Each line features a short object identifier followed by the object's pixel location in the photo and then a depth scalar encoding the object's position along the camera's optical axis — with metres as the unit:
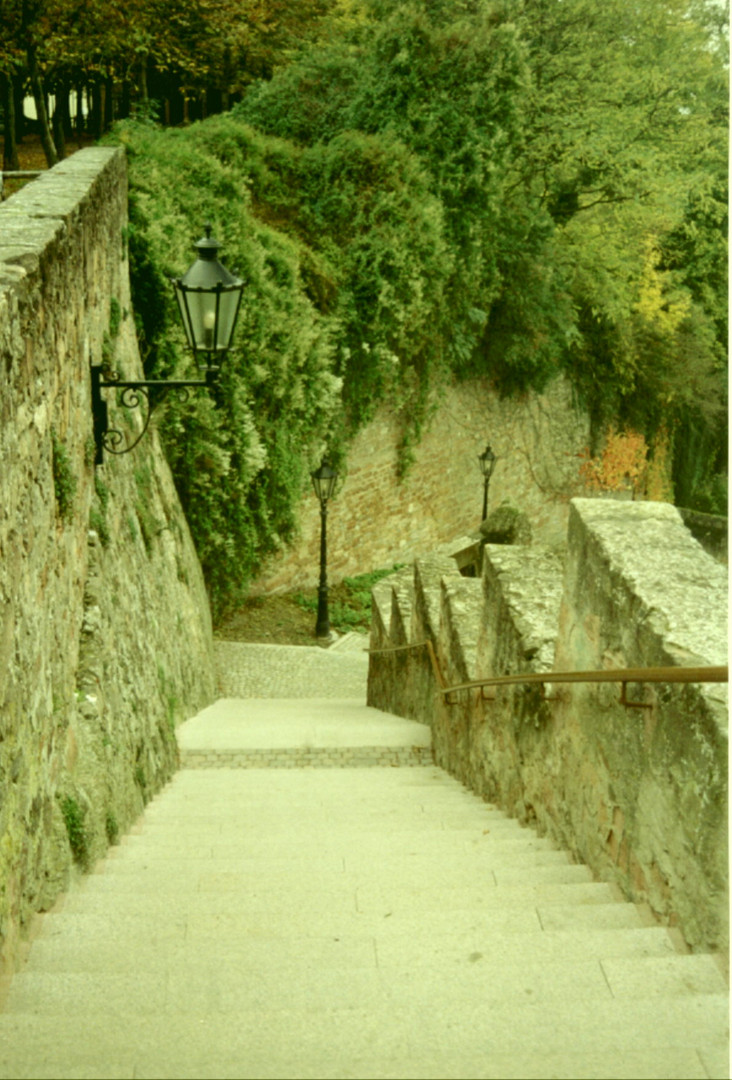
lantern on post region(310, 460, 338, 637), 12.91
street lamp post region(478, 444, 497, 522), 15.38
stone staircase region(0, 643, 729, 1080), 2.18
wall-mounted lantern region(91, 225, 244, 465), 5.32
